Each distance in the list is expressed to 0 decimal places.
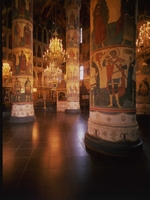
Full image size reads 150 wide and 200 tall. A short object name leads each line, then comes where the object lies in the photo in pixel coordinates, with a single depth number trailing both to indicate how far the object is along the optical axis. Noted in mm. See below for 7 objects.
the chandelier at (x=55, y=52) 11648
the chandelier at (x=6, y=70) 12719
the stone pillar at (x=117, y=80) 3918
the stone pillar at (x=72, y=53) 14938
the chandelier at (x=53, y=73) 13977
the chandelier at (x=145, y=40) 6471
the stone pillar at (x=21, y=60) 9445
